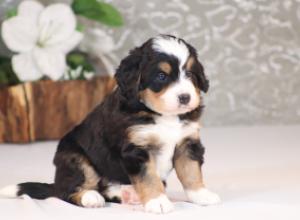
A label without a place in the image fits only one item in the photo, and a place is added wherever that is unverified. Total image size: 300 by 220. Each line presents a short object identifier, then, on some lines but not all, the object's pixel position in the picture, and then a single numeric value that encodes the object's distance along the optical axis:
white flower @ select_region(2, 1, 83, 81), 5.28
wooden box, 5.27
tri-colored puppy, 2.87
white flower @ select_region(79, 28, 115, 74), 5.82
